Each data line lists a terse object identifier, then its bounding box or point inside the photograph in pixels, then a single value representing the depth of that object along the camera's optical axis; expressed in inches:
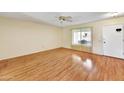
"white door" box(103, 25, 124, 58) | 140.6
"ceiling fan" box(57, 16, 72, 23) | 139.1
